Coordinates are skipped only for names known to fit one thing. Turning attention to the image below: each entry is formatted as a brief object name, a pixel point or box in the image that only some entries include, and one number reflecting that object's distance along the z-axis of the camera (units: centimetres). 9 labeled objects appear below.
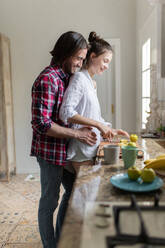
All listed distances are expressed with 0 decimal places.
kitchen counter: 64
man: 134
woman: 134
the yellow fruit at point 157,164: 110
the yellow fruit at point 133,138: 170
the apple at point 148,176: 93
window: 296
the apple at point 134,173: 96
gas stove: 54
